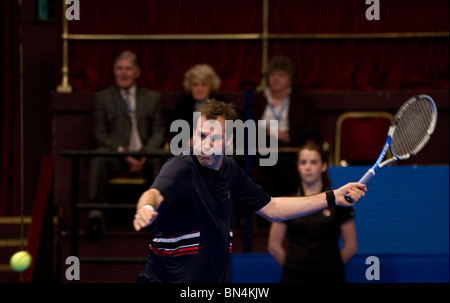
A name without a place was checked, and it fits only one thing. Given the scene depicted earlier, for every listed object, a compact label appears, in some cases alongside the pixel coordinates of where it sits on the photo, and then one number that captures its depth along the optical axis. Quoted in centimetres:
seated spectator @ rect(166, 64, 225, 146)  1148
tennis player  610
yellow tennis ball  955
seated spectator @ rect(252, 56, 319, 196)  1159
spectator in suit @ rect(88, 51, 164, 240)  1129
